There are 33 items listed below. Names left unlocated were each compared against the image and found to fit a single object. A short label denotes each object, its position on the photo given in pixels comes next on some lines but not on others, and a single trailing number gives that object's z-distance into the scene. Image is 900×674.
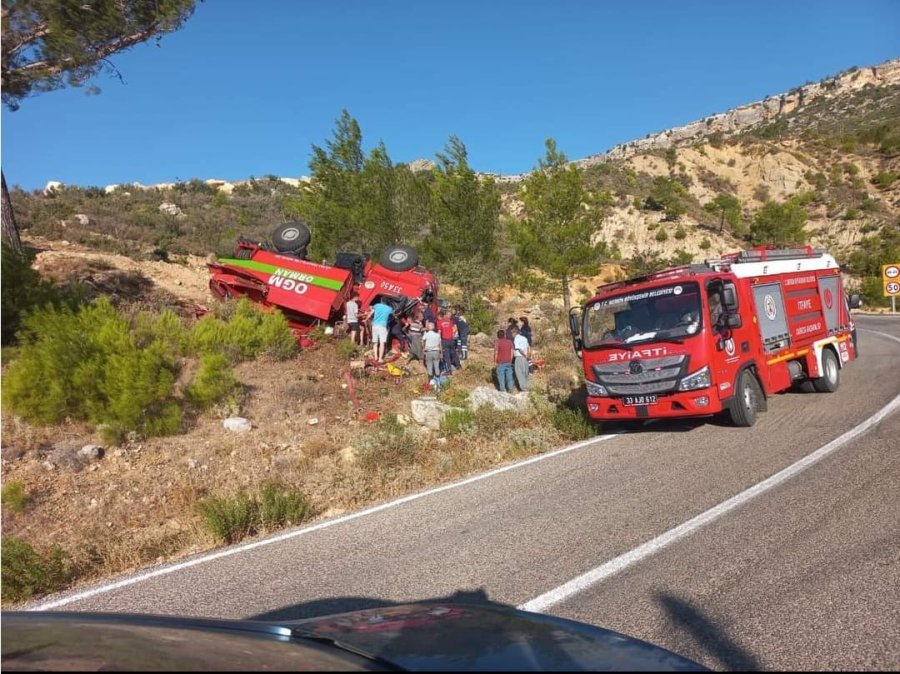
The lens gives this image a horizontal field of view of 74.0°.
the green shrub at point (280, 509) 6.33
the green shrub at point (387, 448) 8.42
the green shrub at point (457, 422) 10.11
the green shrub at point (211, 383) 10.93
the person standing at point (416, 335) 15.13
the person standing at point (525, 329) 15.14
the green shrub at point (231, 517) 6.09
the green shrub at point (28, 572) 5.12
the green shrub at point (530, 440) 9.00
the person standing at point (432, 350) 13.08
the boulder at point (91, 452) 8.90
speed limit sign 29.78
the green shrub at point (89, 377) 9.67
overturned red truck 15.02
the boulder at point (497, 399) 11.28
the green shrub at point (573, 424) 9.48
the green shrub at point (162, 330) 12.02
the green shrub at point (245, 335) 13.05
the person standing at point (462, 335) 16.01
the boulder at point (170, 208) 35.79
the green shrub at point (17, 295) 11.14
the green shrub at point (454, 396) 11.92
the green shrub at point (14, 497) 7.42
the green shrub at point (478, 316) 21.19
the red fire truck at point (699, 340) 8.34
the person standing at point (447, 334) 14.22
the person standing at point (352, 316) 15.02
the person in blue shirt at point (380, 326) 14.52
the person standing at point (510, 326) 13.23
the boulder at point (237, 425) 10.43
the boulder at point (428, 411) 11.09
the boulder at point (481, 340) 19.30
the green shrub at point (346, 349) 14.62
